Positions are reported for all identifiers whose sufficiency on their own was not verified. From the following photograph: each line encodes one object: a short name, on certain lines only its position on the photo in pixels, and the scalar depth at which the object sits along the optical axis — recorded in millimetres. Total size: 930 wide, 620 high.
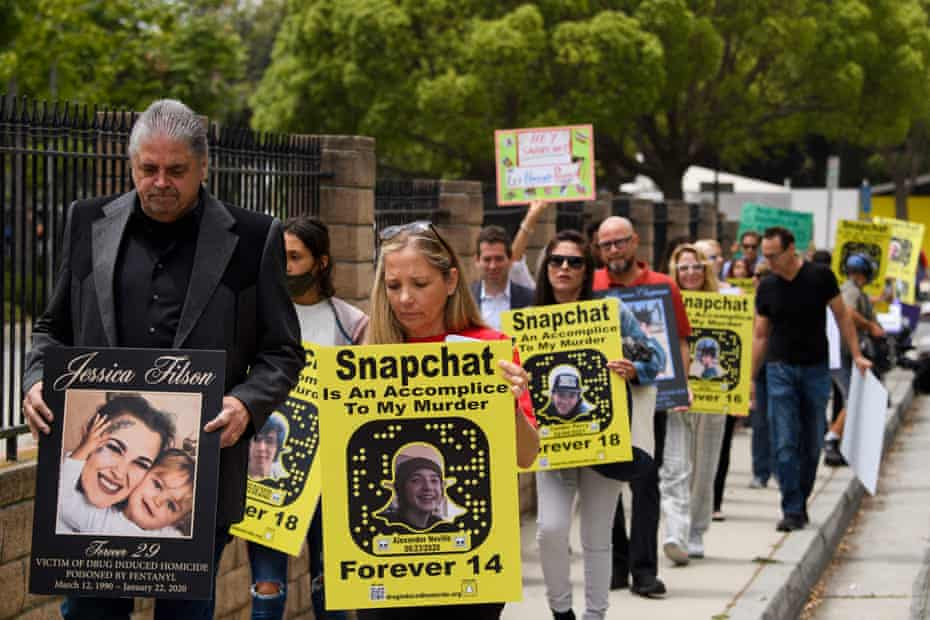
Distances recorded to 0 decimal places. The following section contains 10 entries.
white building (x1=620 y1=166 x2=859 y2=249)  64654
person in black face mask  9812
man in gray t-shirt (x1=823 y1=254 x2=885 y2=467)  22253
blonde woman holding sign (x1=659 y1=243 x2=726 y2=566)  14763
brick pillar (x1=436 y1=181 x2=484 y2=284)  16334
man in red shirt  12931
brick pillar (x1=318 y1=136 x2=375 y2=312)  12953
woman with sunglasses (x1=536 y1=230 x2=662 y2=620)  10722
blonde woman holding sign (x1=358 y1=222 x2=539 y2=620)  7057
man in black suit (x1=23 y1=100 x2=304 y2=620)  6545
